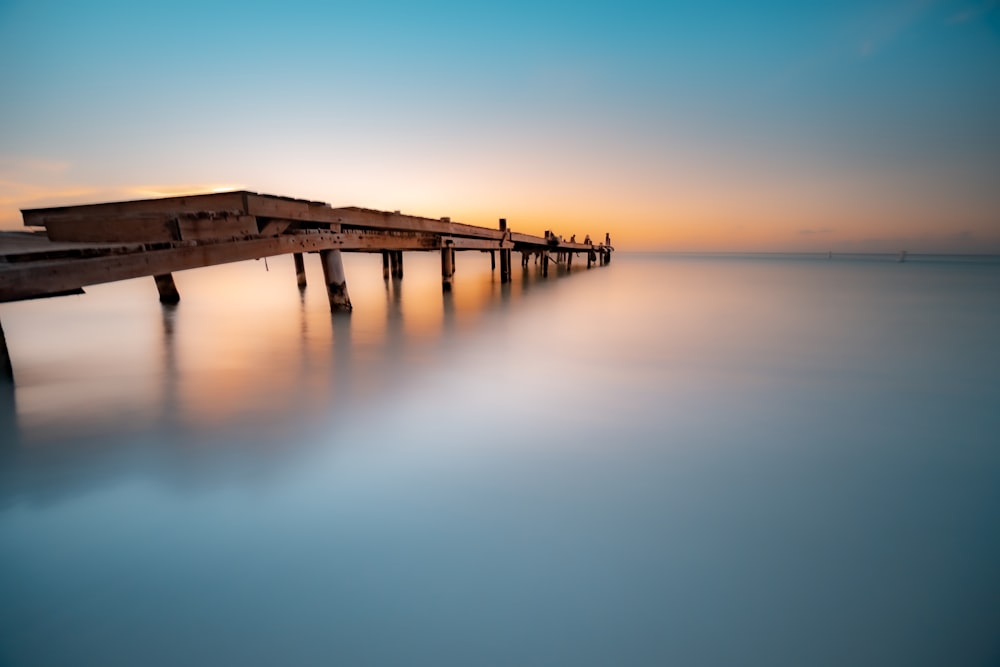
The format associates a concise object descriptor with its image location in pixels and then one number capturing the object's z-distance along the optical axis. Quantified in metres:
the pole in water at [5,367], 3.69
